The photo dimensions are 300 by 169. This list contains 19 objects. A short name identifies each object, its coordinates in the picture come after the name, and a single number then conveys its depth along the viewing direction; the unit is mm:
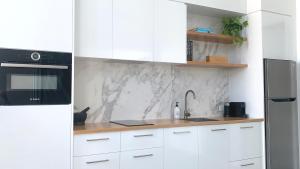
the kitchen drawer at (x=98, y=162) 2404
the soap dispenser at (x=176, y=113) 3424
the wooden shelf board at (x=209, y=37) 3412
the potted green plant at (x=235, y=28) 3619
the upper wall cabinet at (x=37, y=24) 2188
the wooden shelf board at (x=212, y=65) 3370
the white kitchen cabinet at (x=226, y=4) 3363
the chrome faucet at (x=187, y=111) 3512
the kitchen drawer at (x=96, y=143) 2404
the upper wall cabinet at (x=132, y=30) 2703
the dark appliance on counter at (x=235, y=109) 3633
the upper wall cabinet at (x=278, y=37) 3572
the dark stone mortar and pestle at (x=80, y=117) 2742
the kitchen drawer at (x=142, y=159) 2609
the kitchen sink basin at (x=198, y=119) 3278
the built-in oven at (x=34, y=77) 2186
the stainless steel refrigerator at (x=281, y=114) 3461
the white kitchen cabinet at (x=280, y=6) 3609
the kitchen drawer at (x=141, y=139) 2612
